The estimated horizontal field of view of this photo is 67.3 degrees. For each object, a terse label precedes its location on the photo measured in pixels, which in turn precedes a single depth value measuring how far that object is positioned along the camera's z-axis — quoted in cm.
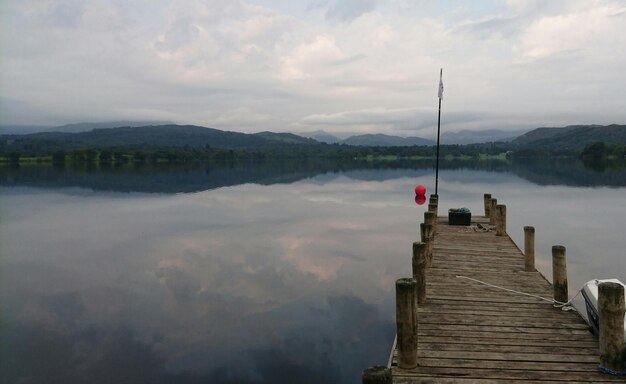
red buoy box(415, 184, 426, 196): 3800
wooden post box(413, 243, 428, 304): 1117
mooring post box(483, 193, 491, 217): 2678
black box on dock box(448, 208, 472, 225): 2391
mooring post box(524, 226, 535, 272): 1484
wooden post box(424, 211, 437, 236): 1731
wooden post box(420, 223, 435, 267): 1516
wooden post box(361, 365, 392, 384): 564
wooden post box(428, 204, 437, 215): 2229
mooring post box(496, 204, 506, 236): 2075
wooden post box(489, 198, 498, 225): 2356
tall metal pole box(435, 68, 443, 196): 3070
